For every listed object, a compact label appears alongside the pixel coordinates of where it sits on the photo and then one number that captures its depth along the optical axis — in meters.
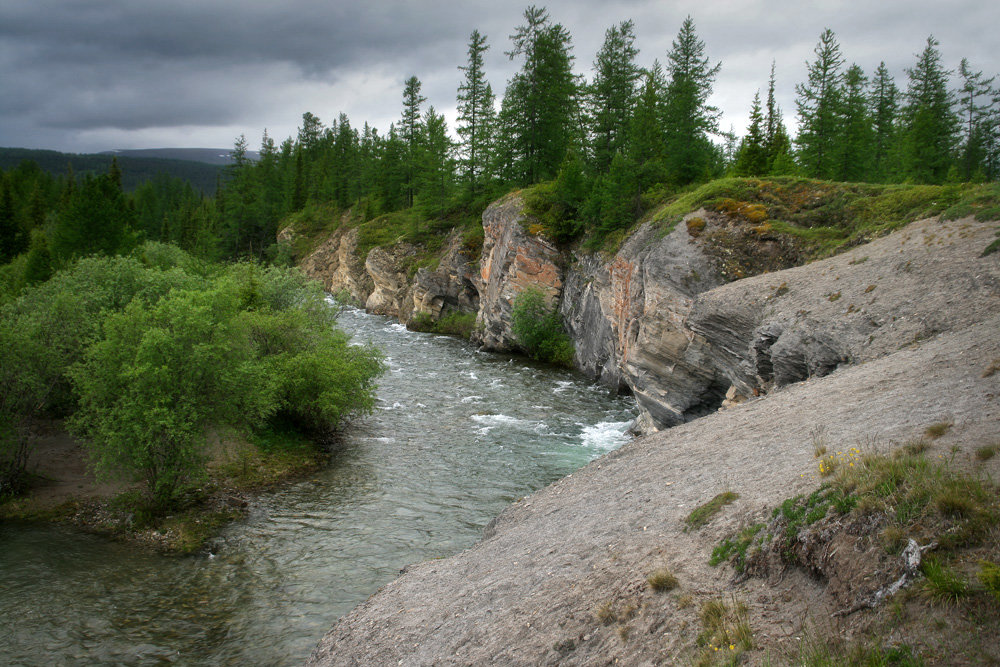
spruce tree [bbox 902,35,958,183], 42.09
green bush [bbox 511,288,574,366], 46.00
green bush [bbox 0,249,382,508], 18.64
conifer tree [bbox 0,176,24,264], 59.59
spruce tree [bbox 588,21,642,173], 50.19
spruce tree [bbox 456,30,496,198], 67.56
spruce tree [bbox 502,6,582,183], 58.50
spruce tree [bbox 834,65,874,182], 41.78
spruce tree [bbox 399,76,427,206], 85.69
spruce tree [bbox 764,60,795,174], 38.97
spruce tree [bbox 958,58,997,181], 47.28
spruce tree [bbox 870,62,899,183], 55.81
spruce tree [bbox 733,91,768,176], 41.03
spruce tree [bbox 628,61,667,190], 38.34
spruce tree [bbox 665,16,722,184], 45.12
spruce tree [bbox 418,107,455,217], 70.25
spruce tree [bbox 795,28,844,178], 41.31
